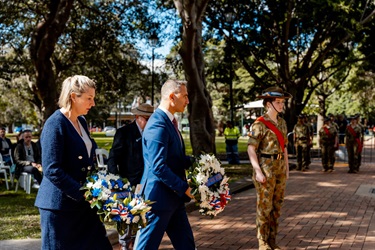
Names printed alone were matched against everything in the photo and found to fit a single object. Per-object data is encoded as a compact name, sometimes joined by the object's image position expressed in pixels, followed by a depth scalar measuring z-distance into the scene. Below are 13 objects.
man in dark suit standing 6.11
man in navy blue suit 4.04
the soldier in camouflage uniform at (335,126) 16.97
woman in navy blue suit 3.51
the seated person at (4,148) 13.03
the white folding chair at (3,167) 11.96
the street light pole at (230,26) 20.19
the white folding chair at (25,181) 11.39
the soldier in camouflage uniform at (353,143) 16.31
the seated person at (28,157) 11.44
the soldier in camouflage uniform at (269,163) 5.97
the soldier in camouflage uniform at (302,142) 17.20
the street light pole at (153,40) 20.41
